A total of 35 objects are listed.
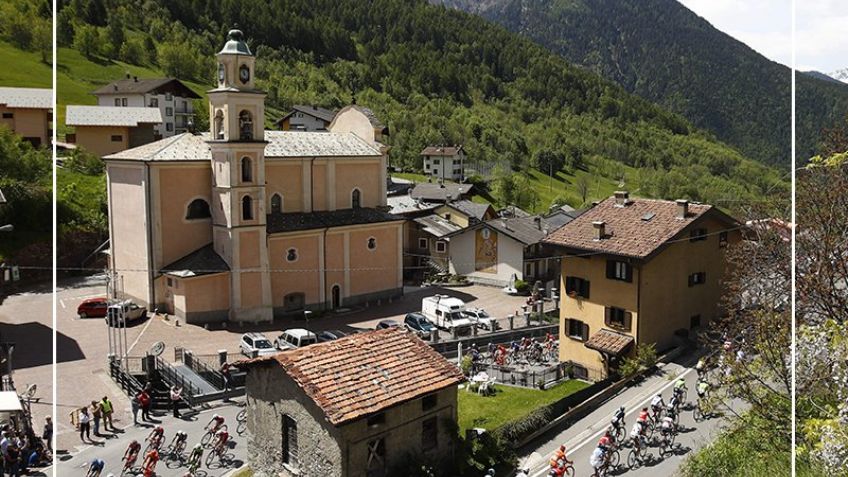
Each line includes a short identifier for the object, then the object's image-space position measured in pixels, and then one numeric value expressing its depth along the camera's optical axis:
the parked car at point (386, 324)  37.25
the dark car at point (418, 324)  37.38
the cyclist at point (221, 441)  22.19
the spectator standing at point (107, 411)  24.25
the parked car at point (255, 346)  33.06
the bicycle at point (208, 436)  22.80
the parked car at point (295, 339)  34.06
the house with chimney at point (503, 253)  51.31
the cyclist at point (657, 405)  22.95
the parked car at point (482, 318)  38.40
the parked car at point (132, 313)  39.34
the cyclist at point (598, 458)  19.83
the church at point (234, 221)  40.94
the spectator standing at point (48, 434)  22.70
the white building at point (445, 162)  103.62
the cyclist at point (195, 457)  20.92
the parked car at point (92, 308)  40.28
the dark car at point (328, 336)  34.41
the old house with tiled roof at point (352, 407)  19.38
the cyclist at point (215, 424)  22.77
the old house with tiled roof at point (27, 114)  69.19
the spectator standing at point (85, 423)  23.31
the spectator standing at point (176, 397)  25.84
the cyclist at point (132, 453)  20.70
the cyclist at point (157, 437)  21.98
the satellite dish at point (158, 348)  30.11
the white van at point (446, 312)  38.88
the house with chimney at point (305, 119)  100.75
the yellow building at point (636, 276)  30.52
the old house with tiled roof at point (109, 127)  71.12
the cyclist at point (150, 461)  20.30
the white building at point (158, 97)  85.50
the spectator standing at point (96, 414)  23.81
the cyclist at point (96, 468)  19.45
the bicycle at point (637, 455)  21.31
